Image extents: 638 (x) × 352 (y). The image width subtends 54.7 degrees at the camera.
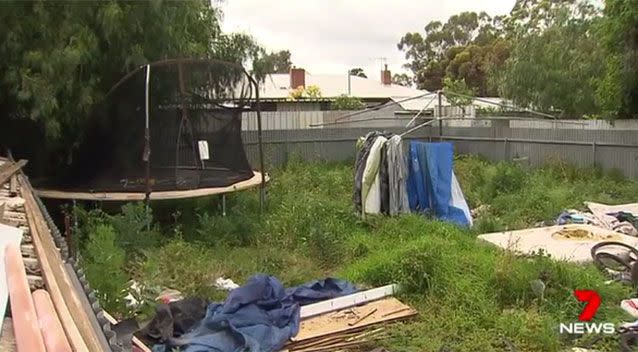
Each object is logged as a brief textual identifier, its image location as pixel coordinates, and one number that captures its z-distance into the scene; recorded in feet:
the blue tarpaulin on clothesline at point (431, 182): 24.89
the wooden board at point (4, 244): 6.93
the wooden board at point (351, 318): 13.38
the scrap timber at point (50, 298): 6.16
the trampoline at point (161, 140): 23.34
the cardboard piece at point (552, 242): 18.61
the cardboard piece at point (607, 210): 23.95
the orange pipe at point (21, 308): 5.91
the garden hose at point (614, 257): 17.20
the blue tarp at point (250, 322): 12.46
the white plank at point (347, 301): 14.29
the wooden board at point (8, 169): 17.97
